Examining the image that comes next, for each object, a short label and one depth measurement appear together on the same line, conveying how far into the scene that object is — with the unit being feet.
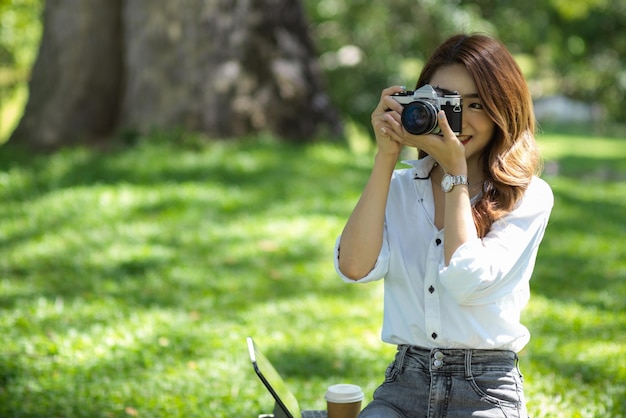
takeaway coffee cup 18.40
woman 16.58
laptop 16.20
